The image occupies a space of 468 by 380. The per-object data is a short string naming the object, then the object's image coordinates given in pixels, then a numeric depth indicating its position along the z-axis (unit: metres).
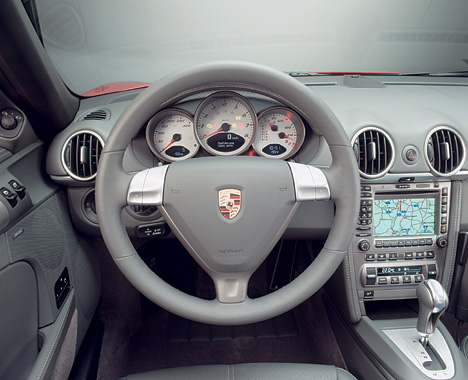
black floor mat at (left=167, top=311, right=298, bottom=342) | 1.67
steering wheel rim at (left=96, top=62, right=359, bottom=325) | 0.88
